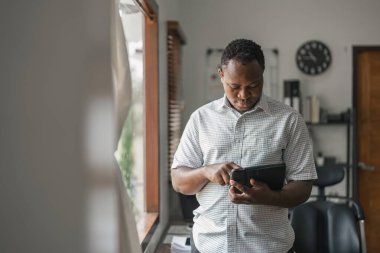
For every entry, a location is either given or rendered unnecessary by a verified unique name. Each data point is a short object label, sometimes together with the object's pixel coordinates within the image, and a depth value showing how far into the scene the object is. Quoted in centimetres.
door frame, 402
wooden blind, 315
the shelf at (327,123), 397
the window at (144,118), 257
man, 131
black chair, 228
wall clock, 409
